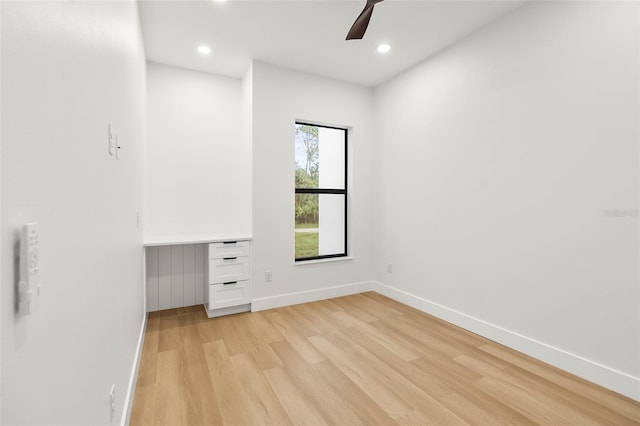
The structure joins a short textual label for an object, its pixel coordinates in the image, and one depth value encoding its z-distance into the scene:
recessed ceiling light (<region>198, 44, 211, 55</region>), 3.04
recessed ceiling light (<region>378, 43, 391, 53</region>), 3.06
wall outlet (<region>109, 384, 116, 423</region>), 1.22
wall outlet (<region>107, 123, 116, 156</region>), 1.26
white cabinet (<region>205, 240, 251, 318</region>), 3.11
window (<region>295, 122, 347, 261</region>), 3.91
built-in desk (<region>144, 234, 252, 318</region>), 3.12
